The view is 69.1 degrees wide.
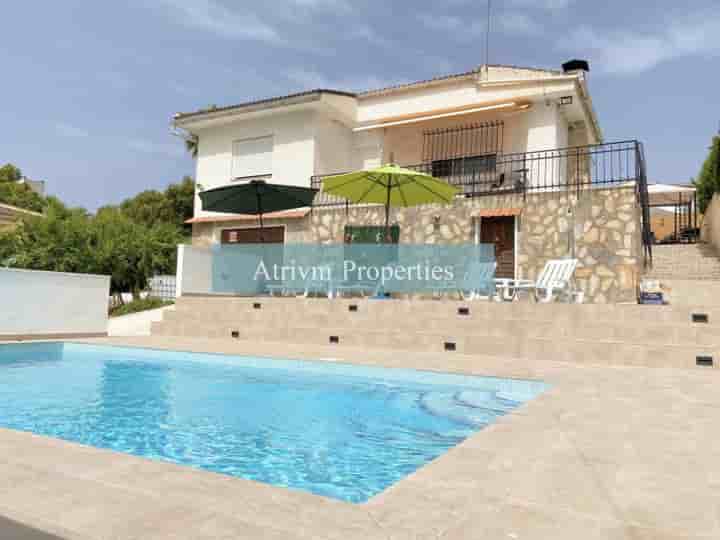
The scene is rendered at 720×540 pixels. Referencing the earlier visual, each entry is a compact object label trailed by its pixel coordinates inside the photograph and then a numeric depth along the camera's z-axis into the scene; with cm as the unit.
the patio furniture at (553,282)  973
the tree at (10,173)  4122
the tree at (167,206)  2925
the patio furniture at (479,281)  1037
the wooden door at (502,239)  1266
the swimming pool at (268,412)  351
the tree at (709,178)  1366
